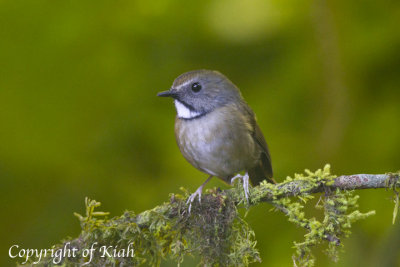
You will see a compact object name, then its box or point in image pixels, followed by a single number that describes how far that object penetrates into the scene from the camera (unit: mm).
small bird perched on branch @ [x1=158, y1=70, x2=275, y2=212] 6926
